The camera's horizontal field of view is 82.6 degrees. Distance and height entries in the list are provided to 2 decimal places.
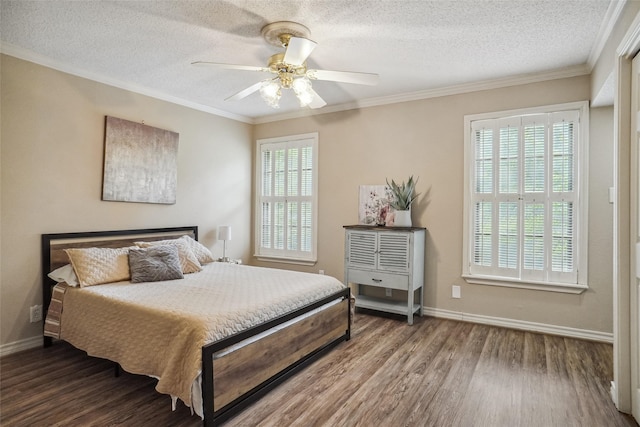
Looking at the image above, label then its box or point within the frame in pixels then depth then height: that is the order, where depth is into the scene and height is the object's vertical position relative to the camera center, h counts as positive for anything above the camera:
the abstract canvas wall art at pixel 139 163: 3.68 +0.54
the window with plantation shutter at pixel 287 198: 4.98 +0.25
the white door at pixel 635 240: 2.08 -0.10
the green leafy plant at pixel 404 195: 4.08 +0.27
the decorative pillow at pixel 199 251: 4.01 -0.41
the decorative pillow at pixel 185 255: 3.62 -0.43
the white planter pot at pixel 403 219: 4.04 -0.01
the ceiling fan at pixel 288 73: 2.61 +1.06
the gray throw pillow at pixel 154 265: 3.18 -0.46
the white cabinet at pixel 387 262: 3.85 -0.49
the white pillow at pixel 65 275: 3.00 -0.54
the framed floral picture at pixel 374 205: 4.36 +0.15
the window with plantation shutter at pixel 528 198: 3.42 +0.22
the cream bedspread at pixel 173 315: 2.07 -0.66
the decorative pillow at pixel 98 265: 3.01 -0.45
